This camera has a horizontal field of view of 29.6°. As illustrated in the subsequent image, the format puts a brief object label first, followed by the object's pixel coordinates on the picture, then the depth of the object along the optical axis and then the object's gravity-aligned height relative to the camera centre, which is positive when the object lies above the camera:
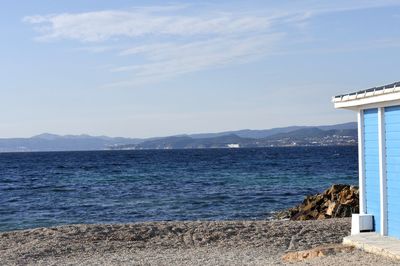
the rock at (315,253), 13.78 -2.04
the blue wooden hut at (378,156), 13.74 -0.30
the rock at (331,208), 24.70 -2.22
